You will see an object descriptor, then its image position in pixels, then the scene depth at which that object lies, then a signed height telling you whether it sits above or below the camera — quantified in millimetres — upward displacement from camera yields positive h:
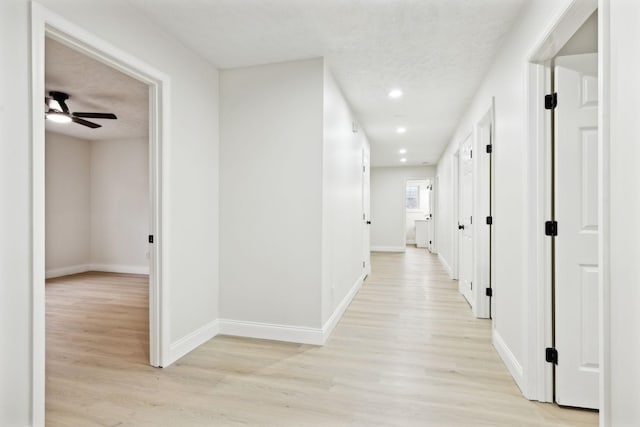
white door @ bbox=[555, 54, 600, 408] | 1807 -96
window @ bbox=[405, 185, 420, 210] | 11602 +574
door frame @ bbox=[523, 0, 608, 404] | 1895 -106
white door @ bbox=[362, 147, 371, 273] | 5090 +61
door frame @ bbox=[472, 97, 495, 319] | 3307 -16
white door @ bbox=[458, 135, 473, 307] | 3869 -117
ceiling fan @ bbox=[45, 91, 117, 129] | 3637 +1204
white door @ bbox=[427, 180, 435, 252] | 9320 -346
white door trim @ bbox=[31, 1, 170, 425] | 1517 +273
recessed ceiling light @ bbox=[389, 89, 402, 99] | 3591 +1381
